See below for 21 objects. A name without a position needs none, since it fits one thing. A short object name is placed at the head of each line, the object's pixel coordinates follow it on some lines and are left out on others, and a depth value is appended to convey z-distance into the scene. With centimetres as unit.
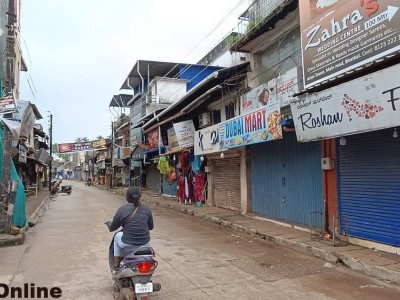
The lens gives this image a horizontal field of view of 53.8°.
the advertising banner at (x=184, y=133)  2045
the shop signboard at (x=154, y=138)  2684
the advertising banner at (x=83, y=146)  5641
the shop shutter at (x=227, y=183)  1684
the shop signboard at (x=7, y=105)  1105
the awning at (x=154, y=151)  2539
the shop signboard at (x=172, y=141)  2197
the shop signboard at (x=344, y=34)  754
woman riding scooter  569
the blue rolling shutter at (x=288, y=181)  1123
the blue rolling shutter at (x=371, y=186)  828
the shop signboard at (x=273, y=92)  1185
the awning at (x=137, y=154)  3136
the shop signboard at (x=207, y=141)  1595
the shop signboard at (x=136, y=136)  3231
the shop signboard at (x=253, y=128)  1103
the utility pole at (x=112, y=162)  4658
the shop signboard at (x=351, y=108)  690
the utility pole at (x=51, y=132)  4388
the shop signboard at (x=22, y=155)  2372
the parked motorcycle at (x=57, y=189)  3653
